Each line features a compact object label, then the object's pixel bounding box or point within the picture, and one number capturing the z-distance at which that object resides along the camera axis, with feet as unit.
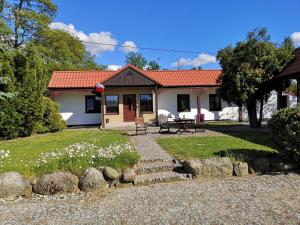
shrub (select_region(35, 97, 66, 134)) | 43.72
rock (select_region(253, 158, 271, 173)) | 18.34
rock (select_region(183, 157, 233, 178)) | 17.57
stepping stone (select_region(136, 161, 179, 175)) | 18.26
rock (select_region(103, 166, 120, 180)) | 16.61
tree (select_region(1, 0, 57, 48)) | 70.15
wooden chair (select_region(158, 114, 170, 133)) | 45.48
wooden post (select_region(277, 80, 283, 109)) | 42.23
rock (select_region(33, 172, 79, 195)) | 15.58
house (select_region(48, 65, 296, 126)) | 54.87
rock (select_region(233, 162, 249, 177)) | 17.86
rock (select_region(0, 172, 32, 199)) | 15.21
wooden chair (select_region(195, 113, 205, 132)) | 46.49
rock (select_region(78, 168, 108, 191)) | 15.93
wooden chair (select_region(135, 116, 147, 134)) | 40.10
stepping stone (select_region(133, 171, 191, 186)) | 16.67
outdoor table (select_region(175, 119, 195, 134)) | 39.01
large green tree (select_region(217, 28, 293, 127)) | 40.82
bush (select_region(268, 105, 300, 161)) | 17.57
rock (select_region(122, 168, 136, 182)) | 16.67
